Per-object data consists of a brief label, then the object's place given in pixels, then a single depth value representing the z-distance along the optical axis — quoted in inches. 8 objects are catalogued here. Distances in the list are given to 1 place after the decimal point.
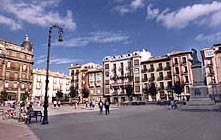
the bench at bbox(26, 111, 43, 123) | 558.6
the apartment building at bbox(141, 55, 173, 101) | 2303.2
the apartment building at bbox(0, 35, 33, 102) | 2329.0
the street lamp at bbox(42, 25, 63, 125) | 502.4
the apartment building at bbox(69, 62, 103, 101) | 2844.5
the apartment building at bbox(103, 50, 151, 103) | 2516.1
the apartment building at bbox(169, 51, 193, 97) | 2194.9
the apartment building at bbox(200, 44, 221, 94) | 2144.2
